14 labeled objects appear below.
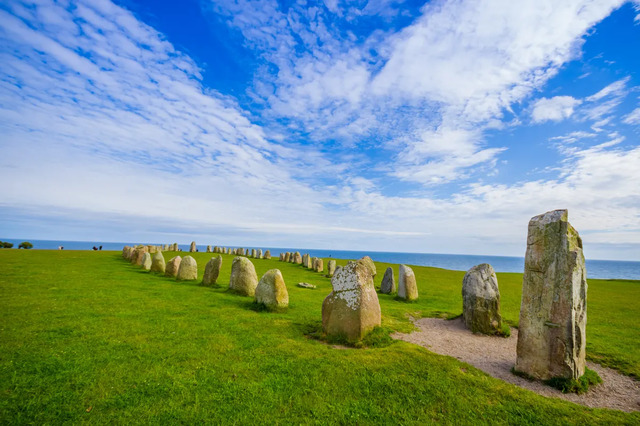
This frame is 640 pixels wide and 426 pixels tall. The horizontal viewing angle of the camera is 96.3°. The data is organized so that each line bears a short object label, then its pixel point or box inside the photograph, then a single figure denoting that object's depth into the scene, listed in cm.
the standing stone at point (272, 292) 1166
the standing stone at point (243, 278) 1451
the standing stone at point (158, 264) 2045
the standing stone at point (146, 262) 2181
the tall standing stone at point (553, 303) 614
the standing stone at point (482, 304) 1034
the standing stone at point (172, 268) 1906
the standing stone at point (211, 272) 1642
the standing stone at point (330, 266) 2765
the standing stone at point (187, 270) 1809
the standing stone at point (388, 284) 1856
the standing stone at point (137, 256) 2552
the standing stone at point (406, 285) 1623
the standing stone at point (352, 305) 834
